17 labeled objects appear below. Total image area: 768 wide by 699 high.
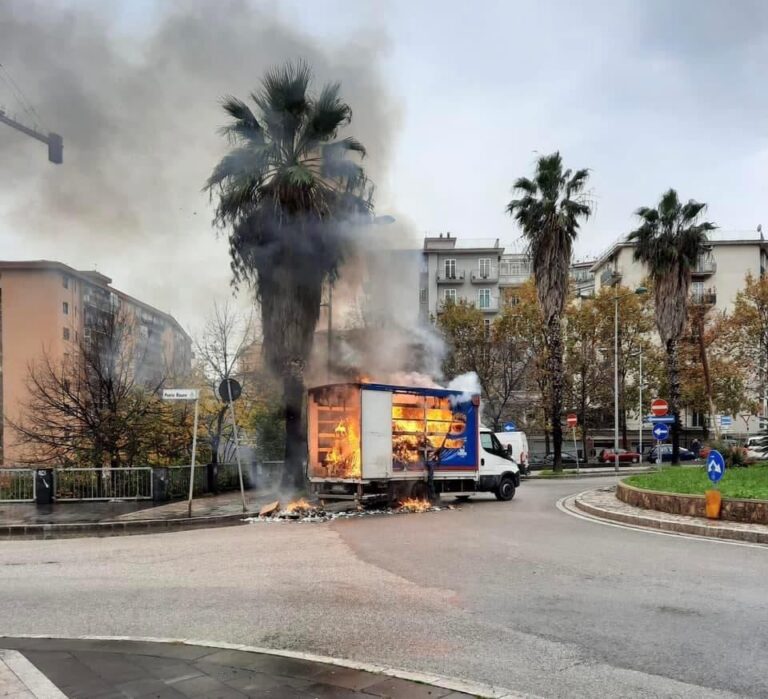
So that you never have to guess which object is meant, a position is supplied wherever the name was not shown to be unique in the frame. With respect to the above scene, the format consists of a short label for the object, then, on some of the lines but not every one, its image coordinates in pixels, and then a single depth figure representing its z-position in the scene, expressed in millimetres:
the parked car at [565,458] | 43084
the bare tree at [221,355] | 23794
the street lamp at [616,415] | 29906
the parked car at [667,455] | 44059
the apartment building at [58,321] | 21266
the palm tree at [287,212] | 16172
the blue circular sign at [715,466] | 11219
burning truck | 13977
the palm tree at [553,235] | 29766
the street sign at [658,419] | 20975
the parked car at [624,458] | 45375
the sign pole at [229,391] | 14006
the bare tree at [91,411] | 17891
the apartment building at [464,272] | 60906
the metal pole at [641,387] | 42838
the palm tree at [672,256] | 32156
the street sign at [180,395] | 13414
